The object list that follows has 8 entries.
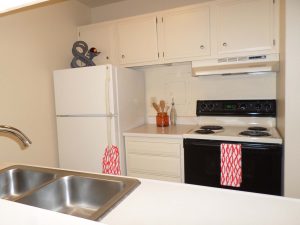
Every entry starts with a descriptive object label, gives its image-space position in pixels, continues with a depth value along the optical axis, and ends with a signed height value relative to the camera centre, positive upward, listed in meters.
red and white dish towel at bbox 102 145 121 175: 1.68 -0.51
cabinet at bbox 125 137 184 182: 2.21 -0.64
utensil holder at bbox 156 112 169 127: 2.72 -0.31
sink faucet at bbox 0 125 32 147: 1.02 -0.15
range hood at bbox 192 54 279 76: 2.10 +0.26
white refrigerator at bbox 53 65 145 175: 2.26 -0.16
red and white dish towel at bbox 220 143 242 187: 1.93 -0.62
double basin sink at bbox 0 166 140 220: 1.03 -0.44
